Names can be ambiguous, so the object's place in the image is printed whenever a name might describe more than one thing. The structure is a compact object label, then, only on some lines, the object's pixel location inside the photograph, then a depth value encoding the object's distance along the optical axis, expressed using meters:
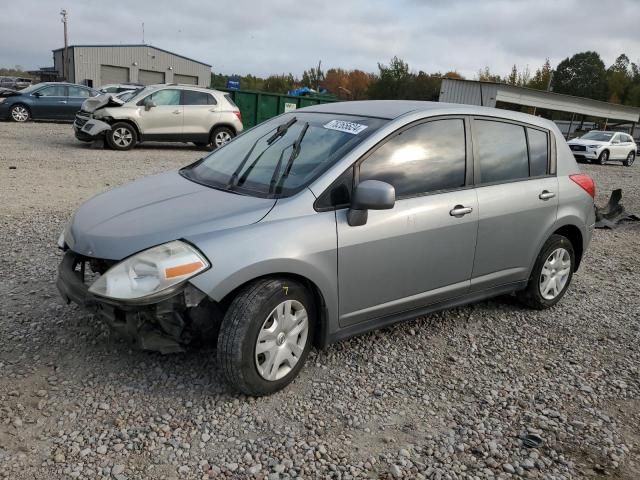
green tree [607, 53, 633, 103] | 63.41
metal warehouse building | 45.88
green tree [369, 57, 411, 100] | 55.84
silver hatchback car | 2.83
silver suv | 13.24
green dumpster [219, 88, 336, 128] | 19.54
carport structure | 27.36
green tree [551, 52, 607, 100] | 65.44
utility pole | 47.72
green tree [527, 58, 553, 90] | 63.62
